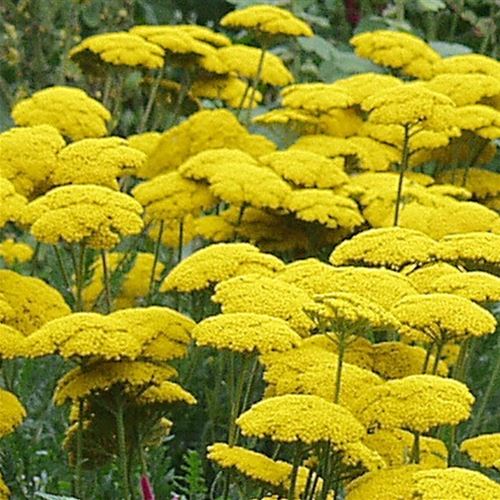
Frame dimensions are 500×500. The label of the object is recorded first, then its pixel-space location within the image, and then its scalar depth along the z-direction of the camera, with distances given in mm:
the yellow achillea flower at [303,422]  3838
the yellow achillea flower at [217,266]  4971
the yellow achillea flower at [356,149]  7120
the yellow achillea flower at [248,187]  6247
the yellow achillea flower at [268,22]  7648
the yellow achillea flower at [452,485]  3633
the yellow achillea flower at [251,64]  7998
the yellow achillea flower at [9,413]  4789
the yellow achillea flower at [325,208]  6215
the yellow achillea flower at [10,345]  4693
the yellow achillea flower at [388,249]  4903
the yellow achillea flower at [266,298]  4464
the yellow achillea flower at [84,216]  4968
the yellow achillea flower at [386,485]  3871
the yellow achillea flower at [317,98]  7141
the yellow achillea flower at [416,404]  3946
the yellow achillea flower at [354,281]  4496
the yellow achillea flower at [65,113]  6597
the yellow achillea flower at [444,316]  4181
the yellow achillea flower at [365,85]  7391
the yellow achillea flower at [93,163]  5700
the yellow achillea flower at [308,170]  6637
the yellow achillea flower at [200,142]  7384
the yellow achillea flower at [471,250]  4807
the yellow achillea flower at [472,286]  4475
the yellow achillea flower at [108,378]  4614
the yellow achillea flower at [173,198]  6469
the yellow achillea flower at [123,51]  7280
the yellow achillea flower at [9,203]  5125
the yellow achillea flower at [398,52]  7884
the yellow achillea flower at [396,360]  4682
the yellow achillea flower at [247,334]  4192
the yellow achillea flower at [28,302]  5175
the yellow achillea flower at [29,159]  5790
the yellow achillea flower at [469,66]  7727
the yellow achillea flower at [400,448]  4403
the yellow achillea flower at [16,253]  7770
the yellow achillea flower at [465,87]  7130
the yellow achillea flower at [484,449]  4321
